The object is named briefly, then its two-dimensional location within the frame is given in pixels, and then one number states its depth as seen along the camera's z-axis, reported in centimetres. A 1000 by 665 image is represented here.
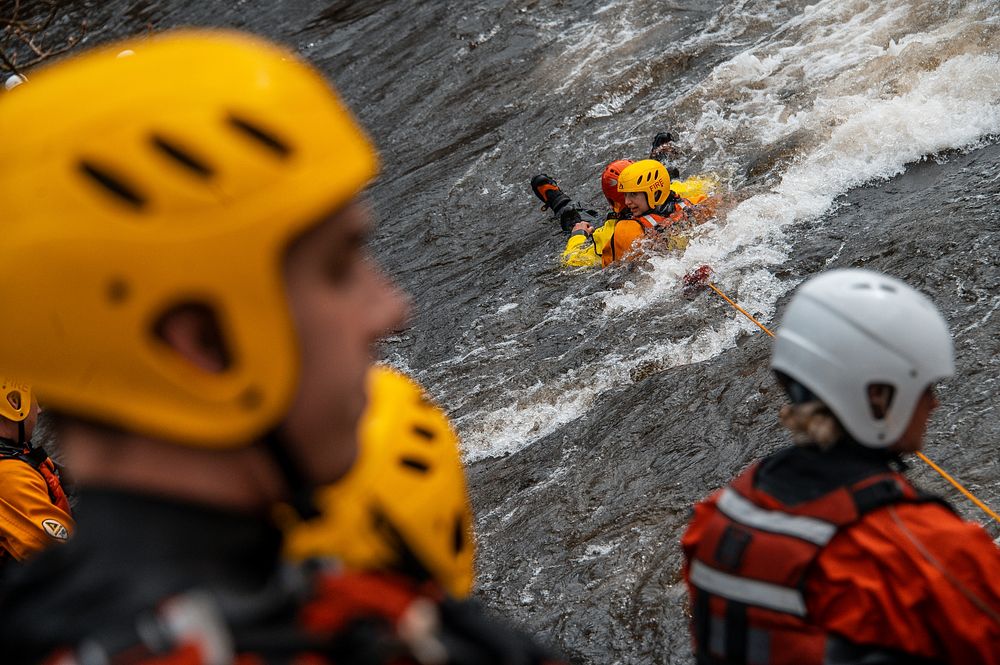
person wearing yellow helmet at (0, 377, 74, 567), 484
